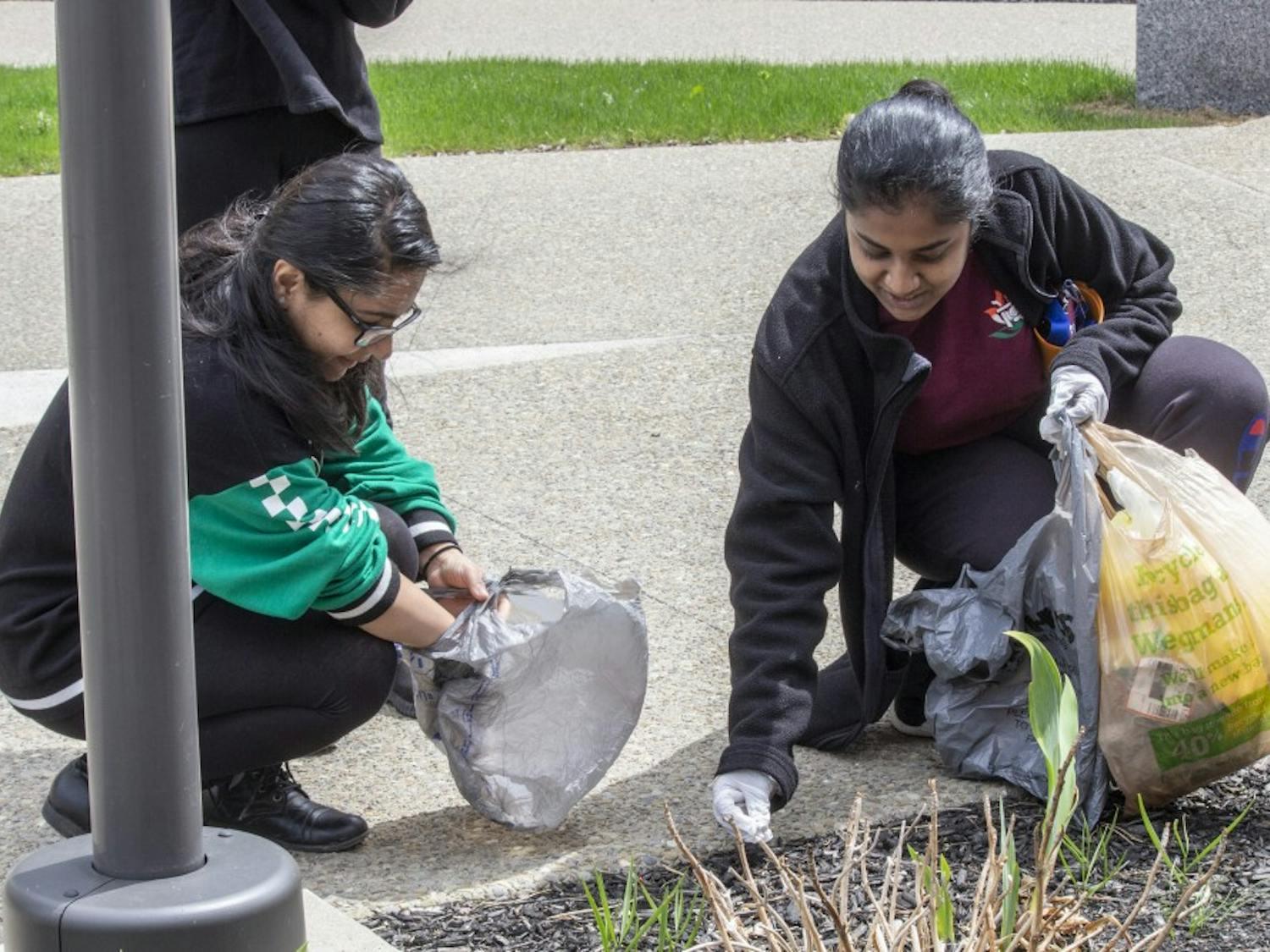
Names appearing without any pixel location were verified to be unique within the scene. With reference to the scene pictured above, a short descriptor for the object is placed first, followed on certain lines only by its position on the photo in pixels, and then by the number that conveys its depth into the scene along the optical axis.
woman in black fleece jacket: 2.78
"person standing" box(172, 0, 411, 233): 3.62
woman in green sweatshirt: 2.64
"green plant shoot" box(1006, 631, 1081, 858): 1.97
